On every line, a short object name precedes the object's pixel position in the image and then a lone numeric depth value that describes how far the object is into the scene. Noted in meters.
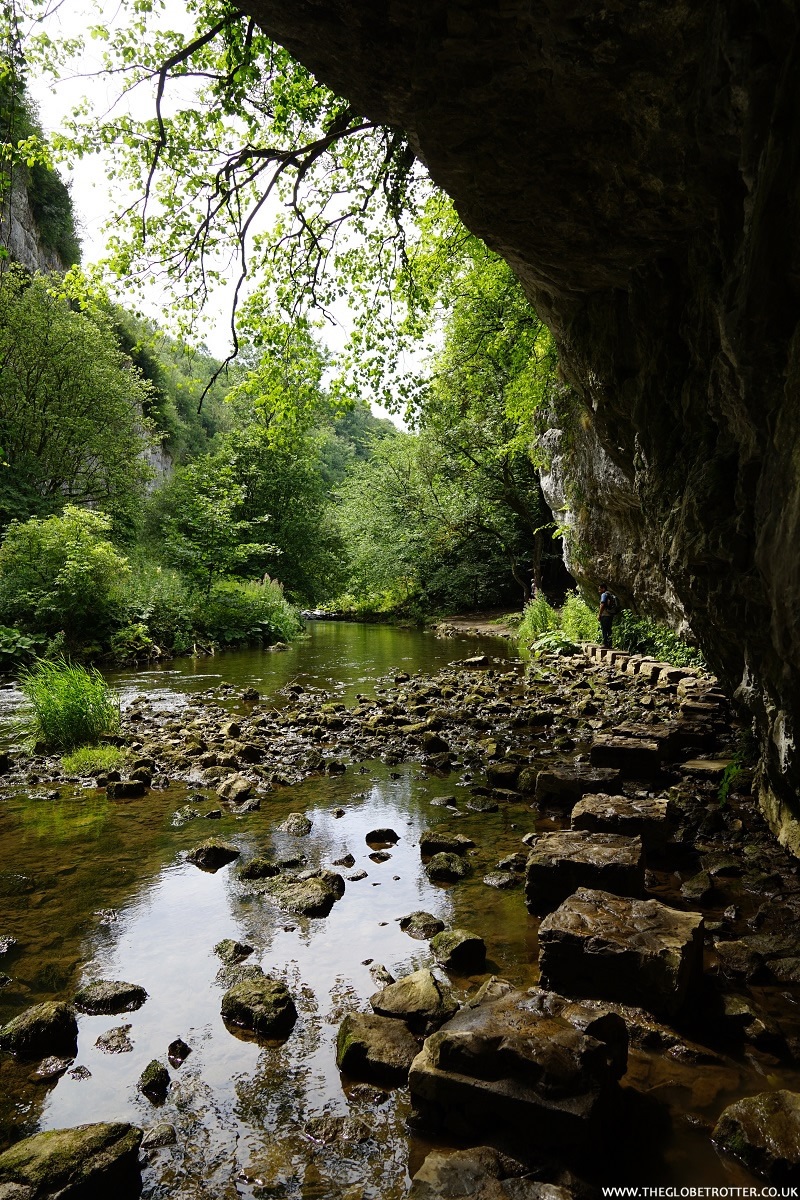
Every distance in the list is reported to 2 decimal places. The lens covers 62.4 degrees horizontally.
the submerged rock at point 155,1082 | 2.56
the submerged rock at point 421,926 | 3.76
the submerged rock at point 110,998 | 3.12
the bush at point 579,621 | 17.78
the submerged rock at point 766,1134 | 2.08
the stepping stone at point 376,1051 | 2.63
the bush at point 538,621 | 20.58
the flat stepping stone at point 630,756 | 6.45
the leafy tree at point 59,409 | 25.50
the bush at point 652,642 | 12.67
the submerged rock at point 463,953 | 3.41
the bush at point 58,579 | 15.30
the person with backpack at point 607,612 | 15.57
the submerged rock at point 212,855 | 4.72
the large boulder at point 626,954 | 2.90
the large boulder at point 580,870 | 3.77
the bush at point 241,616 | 20.64
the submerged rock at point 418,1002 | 2.91
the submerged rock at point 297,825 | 5.34
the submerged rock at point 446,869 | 4.48
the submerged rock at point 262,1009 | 2.94
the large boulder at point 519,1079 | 2.16
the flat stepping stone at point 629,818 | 4.63
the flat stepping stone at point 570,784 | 5.77
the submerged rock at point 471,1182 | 1.92
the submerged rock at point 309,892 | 4.05
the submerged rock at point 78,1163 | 1.98
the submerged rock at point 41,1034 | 2.79
